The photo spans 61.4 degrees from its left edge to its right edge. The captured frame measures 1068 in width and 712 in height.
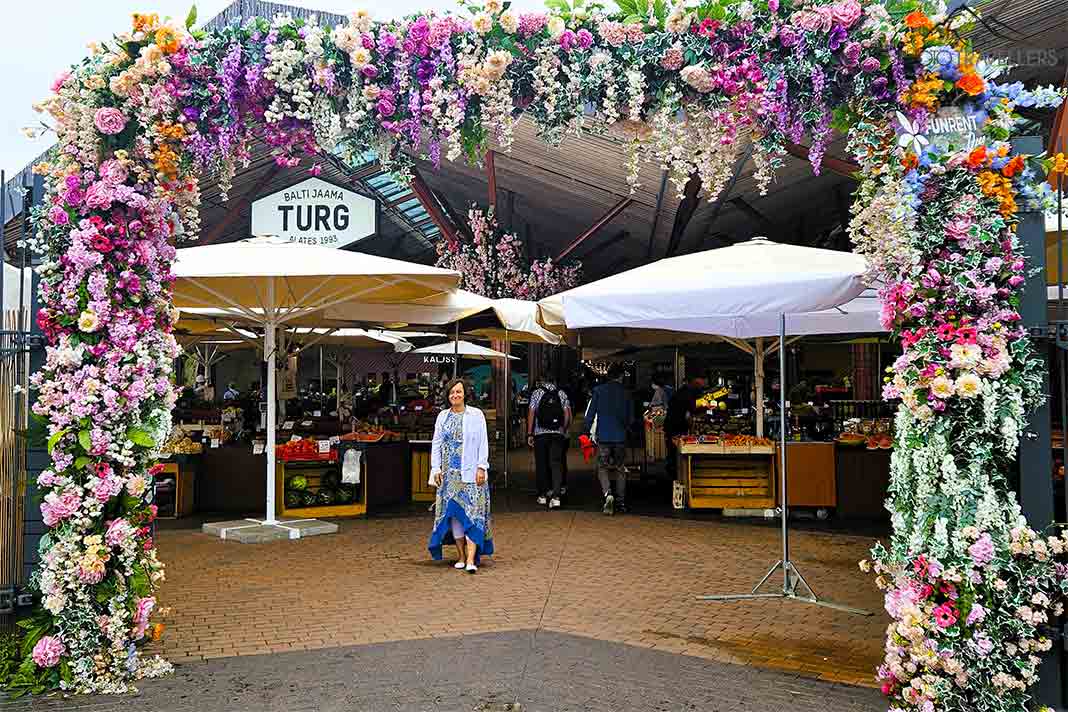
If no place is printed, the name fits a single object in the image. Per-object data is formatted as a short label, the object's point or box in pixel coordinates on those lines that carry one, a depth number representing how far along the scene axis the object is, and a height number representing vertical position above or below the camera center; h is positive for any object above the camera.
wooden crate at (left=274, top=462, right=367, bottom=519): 11.16 -1.20
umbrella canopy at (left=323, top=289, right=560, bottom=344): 10.92 +1.15
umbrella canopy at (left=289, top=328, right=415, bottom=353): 14.73 +1.26
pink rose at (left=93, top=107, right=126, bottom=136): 5.27 +1.68
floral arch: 4.49 +1.27
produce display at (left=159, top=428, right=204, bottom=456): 10.85 -0.48
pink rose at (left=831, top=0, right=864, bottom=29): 4.91 +2.11
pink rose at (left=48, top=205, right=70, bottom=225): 5.34 +1.14
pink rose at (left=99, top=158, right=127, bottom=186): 5.33 +1.40
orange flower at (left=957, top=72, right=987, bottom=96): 4.63 +1.62
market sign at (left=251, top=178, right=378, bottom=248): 11.26 +2.41
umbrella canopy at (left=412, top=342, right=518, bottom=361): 18.83 +1.16
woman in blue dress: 7.84 -0.61
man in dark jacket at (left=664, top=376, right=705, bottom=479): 13.11 -0.21
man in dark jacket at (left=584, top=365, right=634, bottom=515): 11.38 -0.18
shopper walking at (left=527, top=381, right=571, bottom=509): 12.15 -0.37
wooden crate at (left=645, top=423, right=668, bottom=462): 17.30 -0.85
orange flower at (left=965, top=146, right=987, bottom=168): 4.54 +1.21
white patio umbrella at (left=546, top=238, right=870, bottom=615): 6.08 +0.80
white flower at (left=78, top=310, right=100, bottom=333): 5.21 +0.49
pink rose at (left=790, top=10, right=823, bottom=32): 4.95 +2.09
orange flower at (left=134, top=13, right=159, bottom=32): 5.34 +2.29
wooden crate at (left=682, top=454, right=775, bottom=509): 11.29 -1.03
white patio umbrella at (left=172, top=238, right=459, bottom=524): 8.67 +1.28
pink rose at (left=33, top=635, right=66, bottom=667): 5.10 -1.39
